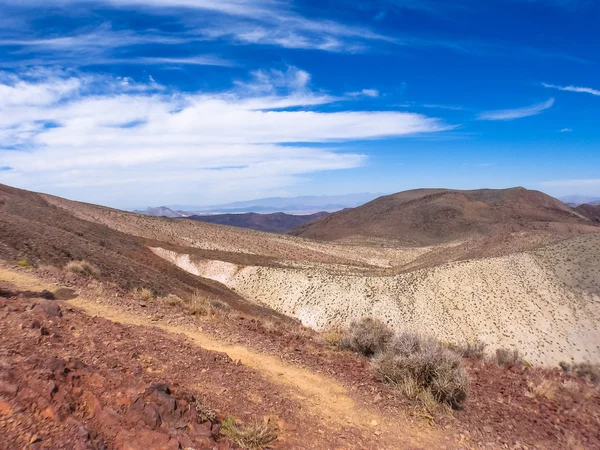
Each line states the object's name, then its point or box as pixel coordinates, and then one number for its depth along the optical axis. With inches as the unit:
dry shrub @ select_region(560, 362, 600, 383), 581.8
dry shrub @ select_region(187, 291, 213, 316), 435.0
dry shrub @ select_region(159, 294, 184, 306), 458.6
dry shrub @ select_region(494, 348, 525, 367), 507.7
